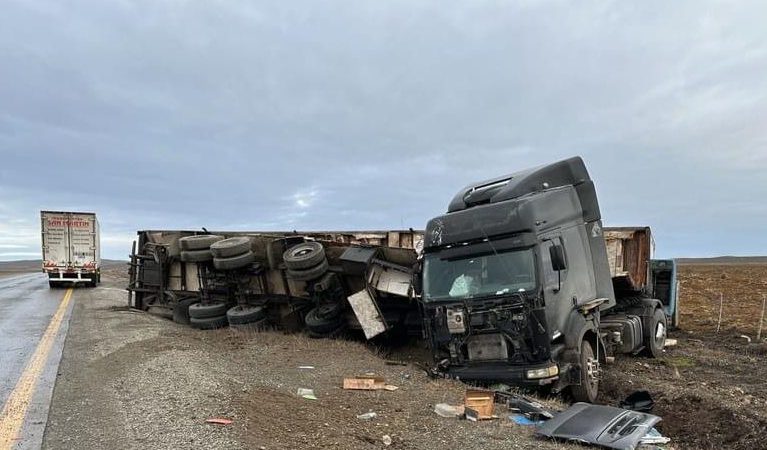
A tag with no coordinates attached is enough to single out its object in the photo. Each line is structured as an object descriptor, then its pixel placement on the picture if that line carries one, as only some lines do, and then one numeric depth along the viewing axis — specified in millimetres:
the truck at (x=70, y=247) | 27469
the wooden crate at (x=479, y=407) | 5883
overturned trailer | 11164
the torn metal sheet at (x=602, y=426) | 5109
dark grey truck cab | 7461
